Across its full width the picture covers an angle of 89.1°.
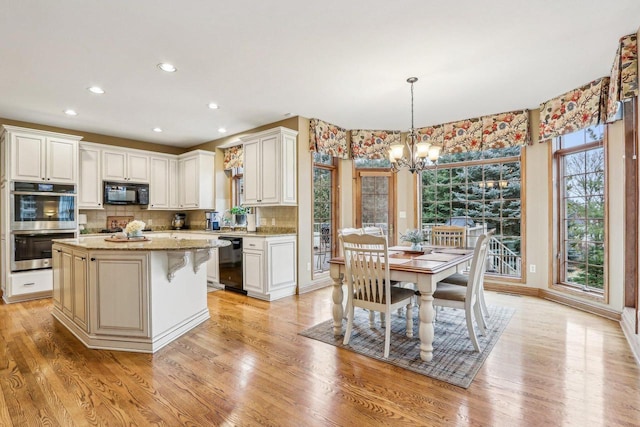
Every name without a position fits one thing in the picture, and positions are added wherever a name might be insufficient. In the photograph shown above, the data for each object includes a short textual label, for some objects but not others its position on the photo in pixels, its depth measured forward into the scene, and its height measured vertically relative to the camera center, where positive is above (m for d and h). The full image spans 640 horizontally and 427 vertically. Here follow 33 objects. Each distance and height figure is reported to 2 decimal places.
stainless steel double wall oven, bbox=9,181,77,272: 4.25 -0.07
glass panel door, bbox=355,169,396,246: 5.57 +0.21
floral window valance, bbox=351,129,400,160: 5.39 +1.13
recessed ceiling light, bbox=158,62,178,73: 3.03 +1.40
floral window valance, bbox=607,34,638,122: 2.59 +1.14
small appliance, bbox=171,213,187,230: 6.41 -0.14
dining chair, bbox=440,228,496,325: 3.10 -0.69
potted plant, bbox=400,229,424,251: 3.47 -0.28
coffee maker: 5.68 -0.13
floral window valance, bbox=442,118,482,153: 4.73 +1.13
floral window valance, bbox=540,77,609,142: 3.39 +1.14
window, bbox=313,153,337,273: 5.14 +0.07
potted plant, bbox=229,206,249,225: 5.46 -0.01
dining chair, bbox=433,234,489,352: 2.65 -0.70
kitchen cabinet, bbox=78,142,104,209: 5.11 +0.58
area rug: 2.37 -1.15
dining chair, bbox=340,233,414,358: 2.61 -0.60
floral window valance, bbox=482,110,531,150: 4.35 +1.12
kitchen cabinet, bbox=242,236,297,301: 4.28 -0.72
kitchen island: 2.68 -0.67
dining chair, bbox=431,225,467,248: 4.06 -0.32
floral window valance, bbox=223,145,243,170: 5.71 +1.01
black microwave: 5.38 +0.36
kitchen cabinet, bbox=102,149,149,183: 5.37 +0.84
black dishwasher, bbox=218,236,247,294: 4.66 -0.76
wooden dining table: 2.51 -0.51
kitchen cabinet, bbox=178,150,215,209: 5.83 +0.62
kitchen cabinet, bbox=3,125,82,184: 4.27 +0.83
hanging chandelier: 3.32 +0.60
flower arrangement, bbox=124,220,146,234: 3.34 -0.14
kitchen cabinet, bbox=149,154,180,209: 5.93 +0.59
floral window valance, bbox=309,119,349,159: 4.75 +1.13
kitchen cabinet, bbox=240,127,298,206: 4.48 +0.66
